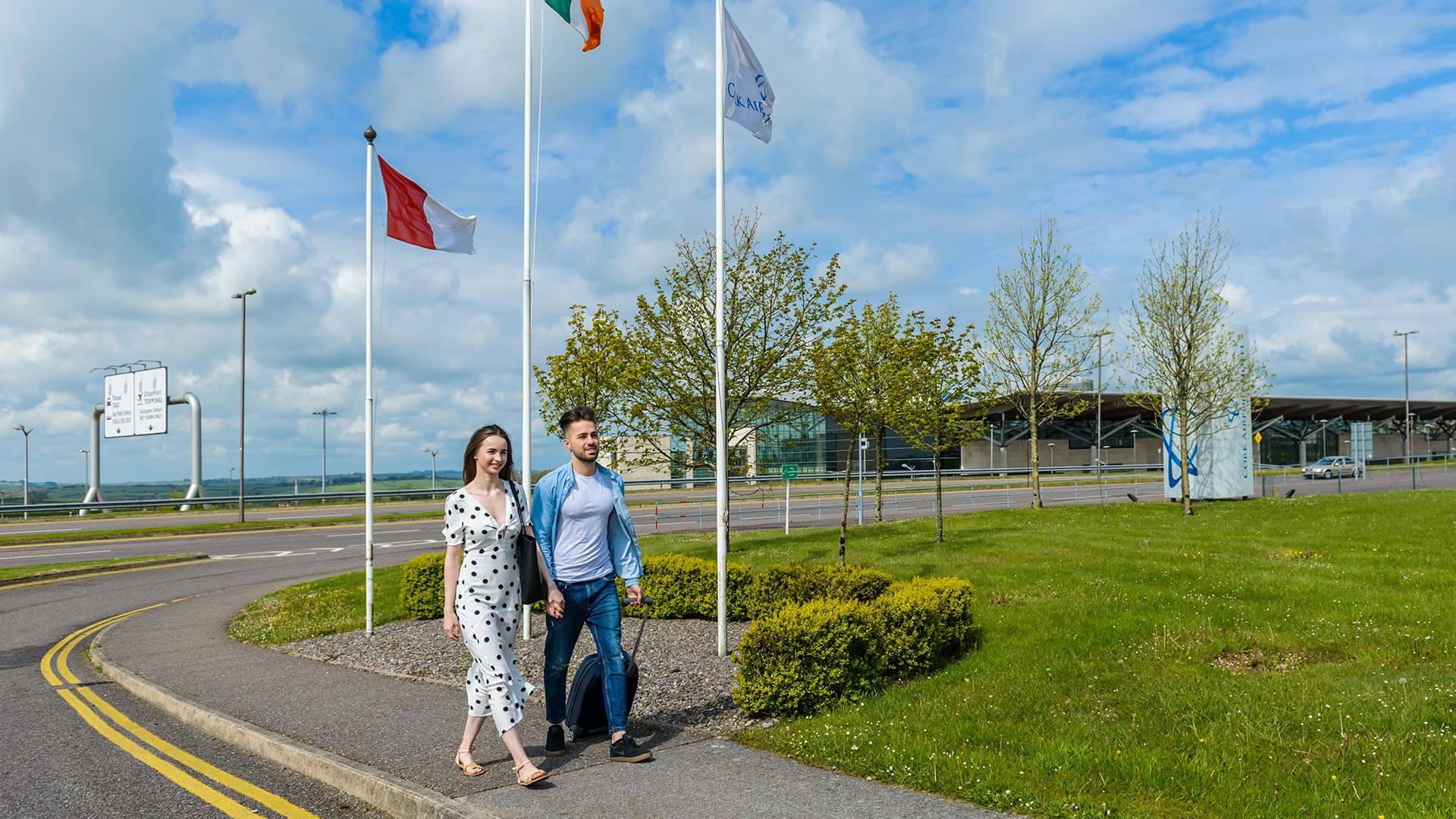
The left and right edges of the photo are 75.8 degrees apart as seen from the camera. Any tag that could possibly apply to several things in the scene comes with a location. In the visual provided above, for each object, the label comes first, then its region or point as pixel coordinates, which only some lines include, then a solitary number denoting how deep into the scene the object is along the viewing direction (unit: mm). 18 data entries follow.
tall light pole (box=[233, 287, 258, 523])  36719
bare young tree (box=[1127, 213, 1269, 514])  25219
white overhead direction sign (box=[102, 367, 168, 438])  49562
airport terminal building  76312
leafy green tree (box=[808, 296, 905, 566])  15297
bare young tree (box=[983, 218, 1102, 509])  28531
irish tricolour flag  9672
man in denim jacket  5492
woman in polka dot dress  5141
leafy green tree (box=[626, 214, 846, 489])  15781
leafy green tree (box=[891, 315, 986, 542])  16969
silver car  57112
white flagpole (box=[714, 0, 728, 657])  8070
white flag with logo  8969
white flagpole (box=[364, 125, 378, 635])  11461
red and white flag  11250
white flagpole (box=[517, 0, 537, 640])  10242
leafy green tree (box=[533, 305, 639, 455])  16703
